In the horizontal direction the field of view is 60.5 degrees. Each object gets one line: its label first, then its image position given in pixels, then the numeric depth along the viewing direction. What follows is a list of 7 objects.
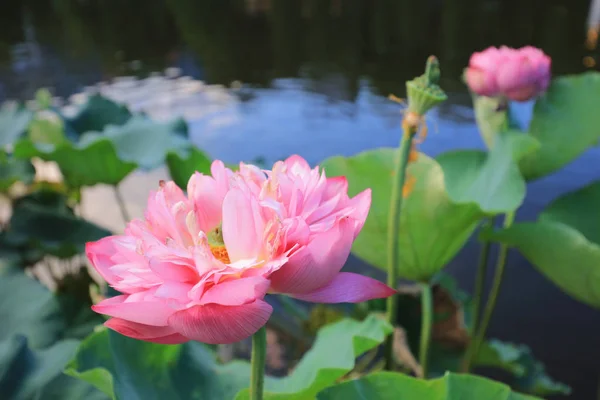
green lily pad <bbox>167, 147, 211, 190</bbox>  1.26
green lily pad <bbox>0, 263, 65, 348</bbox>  0.88
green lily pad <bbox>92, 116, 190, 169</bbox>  1.31
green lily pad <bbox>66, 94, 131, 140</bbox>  1.72
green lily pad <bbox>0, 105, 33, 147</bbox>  1.44
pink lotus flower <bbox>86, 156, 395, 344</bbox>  0.34
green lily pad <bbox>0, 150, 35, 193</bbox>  1.39
